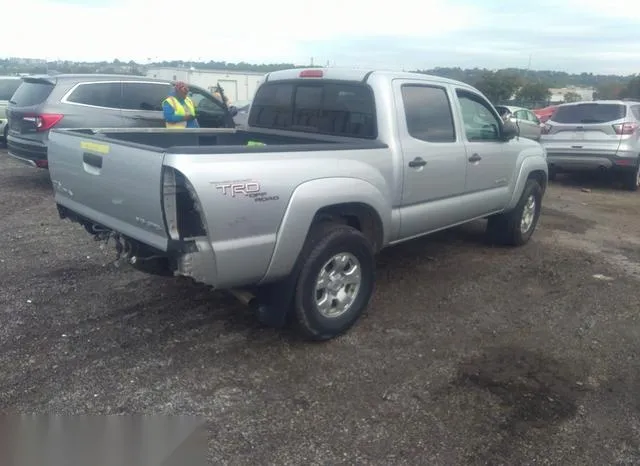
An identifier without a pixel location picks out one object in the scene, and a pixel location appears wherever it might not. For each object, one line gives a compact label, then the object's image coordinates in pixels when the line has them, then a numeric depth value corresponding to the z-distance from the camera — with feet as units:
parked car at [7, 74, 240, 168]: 29.22
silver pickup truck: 11.63
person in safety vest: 29.71
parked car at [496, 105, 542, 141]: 63.16
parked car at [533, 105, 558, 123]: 80.82
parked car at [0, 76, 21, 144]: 42.06
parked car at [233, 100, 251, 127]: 50.47
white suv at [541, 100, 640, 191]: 37.06
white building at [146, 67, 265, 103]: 89.30
